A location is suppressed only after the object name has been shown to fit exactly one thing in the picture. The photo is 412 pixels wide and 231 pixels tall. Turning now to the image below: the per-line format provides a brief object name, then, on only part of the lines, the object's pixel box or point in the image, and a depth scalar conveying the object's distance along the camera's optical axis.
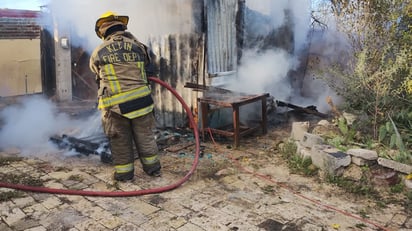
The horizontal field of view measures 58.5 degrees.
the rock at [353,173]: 4.90
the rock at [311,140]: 5.55
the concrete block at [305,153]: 5.48
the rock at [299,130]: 5.99
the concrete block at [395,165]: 4.66
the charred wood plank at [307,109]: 8.03
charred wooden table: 6.37
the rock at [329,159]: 4.94
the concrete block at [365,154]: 4.89
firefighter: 4.77
